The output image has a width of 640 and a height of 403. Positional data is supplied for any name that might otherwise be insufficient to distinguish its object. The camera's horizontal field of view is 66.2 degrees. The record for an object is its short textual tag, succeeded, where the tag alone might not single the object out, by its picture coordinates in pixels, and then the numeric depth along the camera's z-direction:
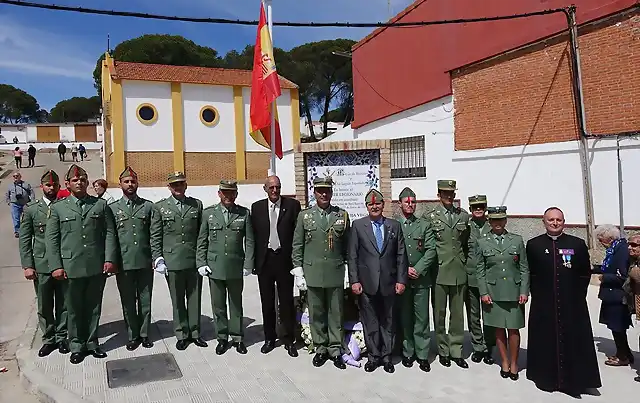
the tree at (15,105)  82.25
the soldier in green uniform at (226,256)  5.24
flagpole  6.51
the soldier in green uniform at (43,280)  5.27
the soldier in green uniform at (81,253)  5.03
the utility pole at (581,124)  8.51
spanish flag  6.49
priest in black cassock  4.12
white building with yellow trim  23.50
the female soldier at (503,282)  4.38
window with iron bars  13.27
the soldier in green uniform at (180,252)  5.32
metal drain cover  4.53
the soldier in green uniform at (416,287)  4.83
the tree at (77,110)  76.74
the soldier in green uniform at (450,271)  4.84
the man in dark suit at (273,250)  5.21
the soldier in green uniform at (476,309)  4.93
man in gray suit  4.66
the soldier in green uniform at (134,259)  5.33
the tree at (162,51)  42.78
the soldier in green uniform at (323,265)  4.88
